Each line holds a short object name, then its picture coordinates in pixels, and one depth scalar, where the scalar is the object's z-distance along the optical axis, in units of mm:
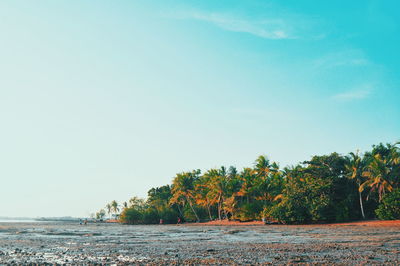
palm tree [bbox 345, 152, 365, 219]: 49531
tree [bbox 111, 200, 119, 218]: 162275
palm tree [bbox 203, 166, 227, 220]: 66688
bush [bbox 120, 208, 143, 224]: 76812
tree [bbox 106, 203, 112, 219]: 166475
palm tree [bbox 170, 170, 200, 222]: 73875
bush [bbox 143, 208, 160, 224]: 76250
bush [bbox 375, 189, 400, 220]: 42344
